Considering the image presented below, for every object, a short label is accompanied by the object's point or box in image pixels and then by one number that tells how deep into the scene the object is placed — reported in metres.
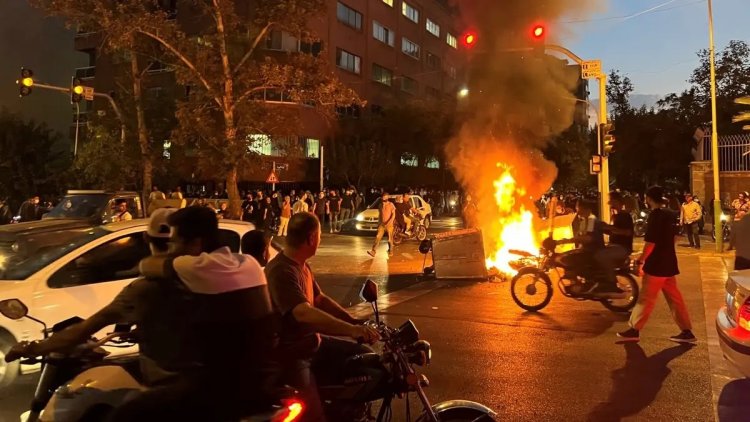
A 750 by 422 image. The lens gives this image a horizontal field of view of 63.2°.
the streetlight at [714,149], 16.02
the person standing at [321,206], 24.55
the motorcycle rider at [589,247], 8.70
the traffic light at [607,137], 15.93
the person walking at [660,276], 6.92
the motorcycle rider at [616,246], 8.63
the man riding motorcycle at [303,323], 2.85
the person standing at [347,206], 26.62
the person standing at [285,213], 20.05
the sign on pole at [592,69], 15.54
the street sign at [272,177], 21.78
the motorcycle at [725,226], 19.41
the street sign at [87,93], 20.61
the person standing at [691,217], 17.09
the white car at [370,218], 22.67
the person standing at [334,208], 24.85
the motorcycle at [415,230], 20.47
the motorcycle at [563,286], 8.73
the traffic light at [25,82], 18.47
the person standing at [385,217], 15.86
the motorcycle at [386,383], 2.93
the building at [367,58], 37.28
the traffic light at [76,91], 19.97
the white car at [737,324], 4.79
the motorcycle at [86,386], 2.50
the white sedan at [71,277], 5.18
